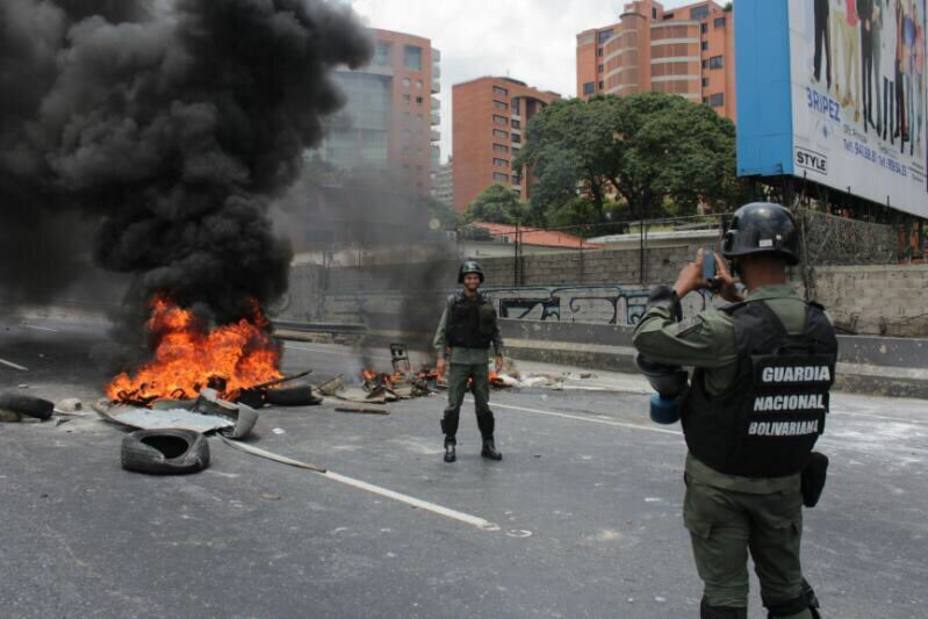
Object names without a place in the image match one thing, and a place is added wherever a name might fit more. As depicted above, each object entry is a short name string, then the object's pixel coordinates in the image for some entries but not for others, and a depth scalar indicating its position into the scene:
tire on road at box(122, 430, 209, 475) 5.20
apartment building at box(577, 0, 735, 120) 83.75
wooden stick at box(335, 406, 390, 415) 8.24
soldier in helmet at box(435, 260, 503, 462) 5.97
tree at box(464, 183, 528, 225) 59.63
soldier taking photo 2.12
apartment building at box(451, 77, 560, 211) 101.06
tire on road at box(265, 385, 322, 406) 8.55
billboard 16.61
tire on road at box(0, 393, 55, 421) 7.12
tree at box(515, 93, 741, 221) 39.41
